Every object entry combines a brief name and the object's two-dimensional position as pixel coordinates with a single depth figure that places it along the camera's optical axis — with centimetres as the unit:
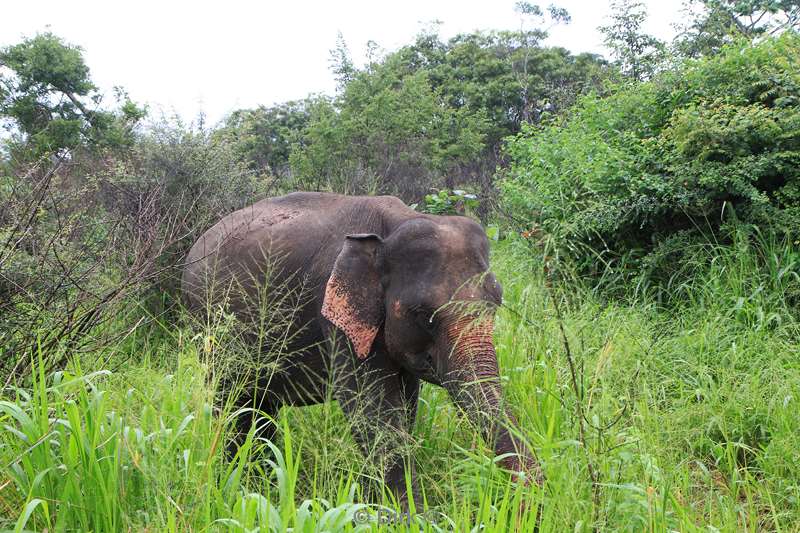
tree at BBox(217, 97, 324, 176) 2924
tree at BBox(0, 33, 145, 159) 1877
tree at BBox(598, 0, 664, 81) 2248
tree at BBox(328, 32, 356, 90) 2062
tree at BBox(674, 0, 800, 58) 1964
